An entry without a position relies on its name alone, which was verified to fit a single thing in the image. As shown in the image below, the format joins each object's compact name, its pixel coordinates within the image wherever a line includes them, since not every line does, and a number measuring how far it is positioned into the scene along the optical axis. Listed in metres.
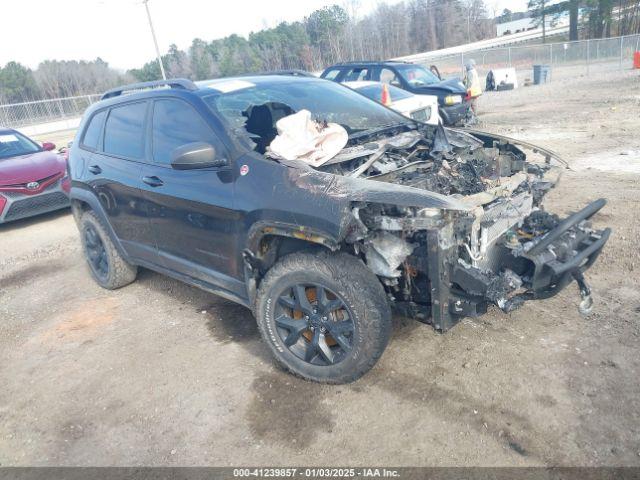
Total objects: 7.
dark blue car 11.76
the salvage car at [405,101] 9.25
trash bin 21.64
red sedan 7.69
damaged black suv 2.75
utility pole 25.52
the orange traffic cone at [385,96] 9.39
